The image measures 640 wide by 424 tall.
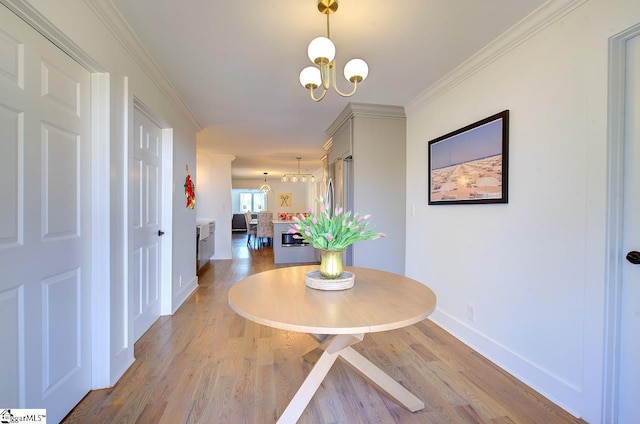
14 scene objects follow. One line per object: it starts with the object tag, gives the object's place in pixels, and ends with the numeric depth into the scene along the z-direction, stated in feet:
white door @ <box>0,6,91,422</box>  3.79
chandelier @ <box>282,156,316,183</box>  27.79
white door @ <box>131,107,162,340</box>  7.58
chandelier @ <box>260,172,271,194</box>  35.64
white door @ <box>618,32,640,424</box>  4.31
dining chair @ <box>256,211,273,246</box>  25.45
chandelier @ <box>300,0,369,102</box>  4.80
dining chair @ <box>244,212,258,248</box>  29.37
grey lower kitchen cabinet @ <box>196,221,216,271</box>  14.92
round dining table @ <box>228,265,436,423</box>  3.41
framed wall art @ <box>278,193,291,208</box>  39.50
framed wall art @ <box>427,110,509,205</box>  6.50
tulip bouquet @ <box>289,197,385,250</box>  4.61
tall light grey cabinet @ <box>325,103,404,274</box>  10.75
